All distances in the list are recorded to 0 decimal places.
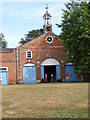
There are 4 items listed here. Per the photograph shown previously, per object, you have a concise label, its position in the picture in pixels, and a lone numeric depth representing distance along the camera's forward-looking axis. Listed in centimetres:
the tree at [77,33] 1801
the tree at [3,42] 3677
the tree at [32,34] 4246
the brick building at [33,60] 2210
